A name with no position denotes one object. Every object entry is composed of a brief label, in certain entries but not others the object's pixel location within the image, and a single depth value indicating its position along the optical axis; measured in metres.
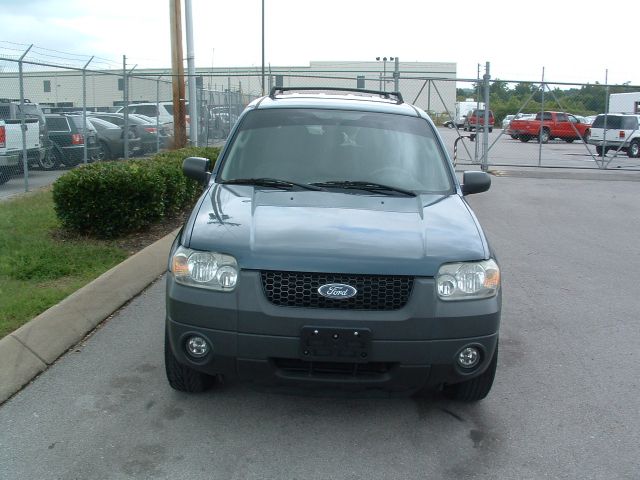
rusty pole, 16.27
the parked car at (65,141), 15.95
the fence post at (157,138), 18.68
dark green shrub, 7.99
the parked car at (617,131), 27.25
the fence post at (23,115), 11.45
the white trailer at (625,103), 38.05
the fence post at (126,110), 15.87
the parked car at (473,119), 35.20
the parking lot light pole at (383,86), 24.86
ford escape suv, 3.72
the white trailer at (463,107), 53.06
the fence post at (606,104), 18.92
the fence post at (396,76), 18.26
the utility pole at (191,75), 17.88
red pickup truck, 38.34
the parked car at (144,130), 19.33
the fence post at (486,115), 17.77
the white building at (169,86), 31.13
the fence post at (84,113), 14.05
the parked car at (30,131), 13.04
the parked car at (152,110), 25.91
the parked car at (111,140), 17.64
